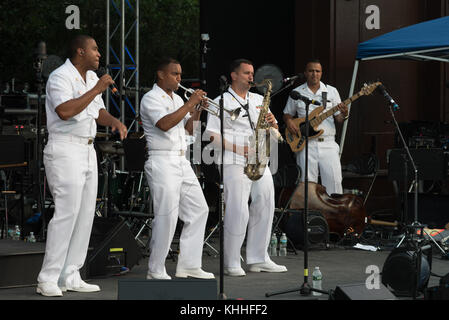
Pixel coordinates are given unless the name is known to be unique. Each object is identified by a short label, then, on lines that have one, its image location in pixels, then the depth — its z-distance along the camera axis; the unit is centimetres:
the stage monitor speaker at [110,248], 1282
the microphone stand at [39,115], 1489
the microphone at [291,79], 1244
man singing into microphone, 1088
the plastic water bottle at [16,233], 1707
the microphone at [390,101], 1392
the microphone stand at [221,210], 1013
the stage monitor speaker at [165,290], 884
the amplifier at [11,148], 1544
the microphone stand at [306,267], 1092
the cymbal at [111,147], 1869
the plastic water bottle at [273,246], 1635
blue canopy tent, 1722
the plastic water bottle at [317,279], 1202
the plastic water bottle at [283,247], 1622
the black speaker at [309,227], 1678
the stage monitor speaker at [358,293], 918
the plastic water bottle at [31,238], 1580
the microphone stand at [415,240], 1095
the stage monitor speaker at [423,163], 1713
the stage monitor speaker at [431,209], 1856
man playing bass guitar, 1760
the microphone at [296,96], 1136
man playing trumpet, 1218
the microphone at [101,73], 1170
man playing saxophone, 1343
